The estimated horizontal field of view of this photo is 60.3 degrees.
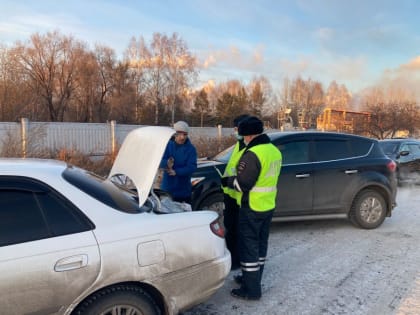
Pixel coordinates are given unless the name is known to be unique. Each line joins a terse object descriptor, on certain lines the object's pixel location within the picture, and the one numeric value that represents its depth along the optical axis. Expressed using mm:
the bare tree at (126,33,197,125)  45281
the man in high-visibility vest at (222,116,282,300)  3535
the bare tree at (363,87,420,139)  29734
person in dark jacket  4531
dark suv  5711
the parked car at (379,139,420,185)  11188
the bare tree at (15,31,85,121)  36156
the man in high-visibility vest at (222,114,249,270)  4105
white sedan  2289
